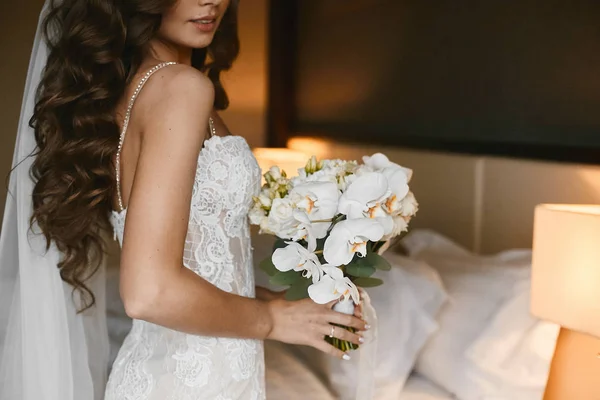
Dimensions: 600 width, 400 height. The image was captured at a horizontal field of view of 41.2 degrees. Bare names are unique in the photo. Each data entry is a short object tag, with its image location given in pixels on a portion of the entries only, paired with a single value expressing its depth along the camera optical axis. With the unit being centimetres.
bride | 151
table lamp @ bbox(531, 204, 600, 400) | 203
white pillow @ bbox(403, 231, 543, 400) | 236
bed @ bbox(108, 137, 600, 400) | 238
